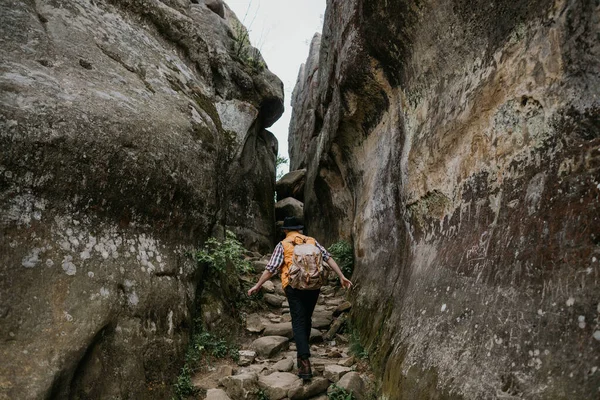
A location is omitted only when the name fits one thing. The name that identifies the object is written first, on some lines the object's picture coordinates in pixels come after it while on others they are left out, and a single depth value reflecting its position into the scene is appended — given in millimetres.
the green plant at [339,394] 4809
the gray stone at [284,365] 5569
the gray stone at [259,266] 9830
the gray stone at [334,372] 5261
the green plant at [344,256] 9719
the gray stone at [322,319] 7500
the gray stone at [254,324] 7037
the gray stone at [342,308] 8078
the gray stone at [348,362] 5886
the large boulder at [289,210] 17250
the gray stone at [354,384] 4887
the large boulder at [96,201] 4285
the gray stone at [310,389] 4809
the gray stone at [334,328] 7211
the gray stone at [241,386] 4844
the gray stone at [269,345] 6168
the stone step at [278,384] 4820
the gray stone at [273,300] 8219
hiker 5234
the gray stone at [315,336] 6852
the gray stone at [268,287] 8547
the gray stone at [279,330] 6883
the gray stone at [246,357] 5935
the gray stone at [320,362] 5599
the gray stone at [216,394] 4816
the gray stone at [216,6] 14984
